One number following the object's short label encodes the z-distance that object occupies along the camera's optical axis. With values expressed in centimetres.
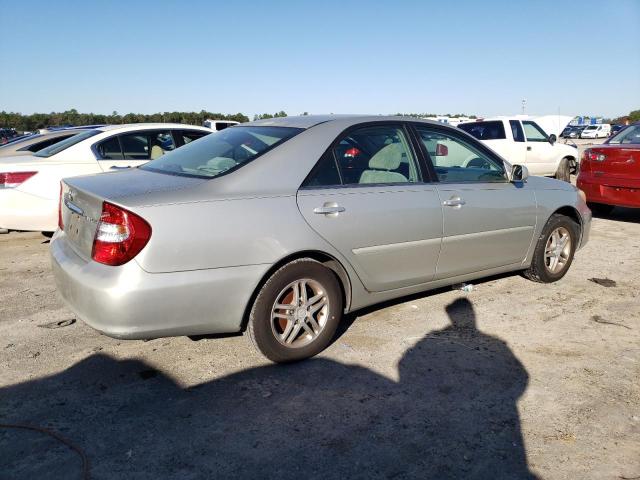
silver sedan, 301
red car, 777
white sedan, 616
